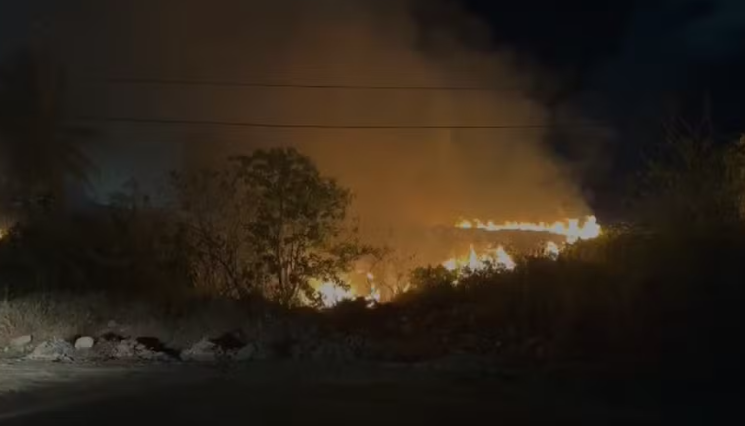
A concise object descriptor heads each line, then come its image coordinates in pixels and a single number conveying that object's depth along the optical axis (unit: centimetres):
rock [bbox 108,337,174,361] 1397
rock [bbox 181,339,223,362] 1382
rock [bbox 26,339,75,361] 1384
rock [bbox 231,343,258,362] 1371
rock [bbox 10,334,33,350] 1524
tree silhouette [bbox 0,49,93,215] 1888
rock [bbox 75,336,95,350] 1449
